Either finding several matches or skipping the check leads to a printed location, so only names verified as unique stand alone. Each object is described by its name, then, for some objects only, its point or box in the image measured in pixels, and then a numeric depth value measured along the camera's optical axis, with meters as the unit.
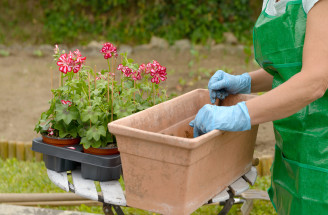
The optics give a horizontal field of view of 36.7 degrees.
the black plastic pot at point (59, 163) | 2.08
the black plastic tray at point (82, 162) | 2.00
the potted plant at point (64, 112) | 2.09
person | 1.64
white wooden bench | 1.89
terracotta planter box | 1.61
